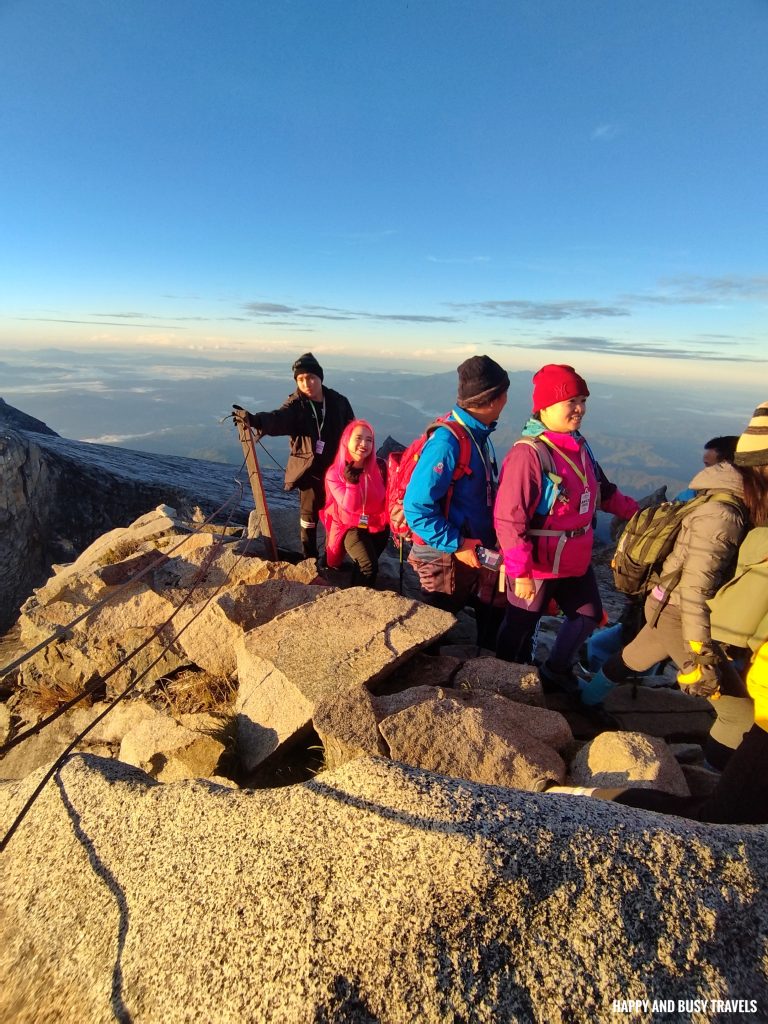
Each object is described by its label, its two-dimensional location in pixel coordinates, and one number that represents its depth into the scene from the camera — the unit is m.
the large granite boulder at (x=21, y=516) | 9.29
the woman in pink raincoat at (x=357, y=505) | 5.86
